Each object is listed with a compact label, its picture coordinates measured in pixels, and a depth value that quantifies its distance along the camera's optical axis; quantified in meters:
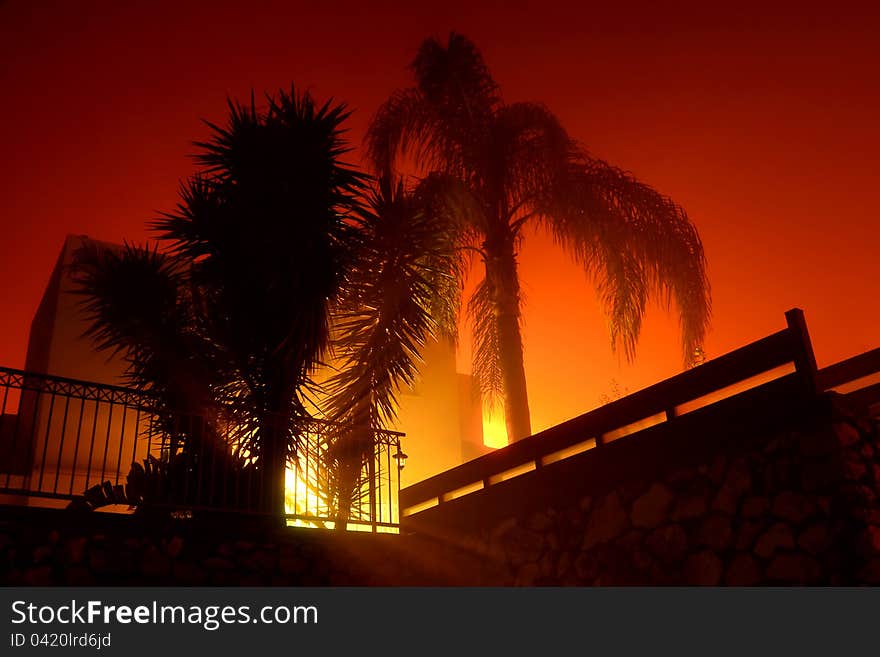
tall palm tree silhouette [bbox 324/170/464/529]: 7.13
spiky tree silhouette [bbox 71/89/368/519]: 6.41
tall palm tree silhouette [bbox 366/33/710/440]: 9.09
